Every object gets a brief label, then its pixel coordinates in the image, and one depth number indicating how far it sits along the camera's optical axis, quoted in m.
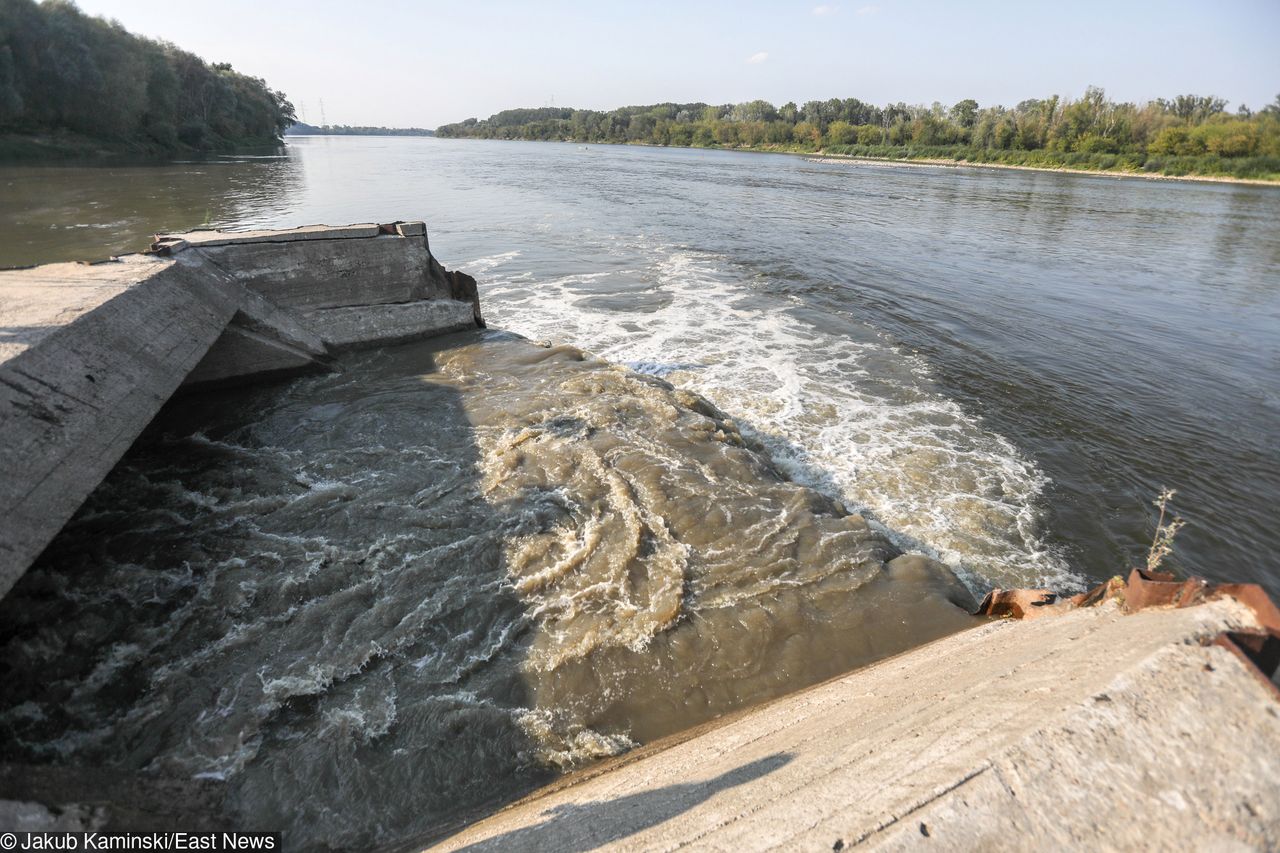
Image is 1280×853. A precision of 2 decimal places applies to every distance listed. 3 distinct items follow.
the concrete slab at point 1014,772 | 1.80
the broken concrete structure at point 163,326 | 3.79
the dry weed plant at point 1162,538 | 4.04
